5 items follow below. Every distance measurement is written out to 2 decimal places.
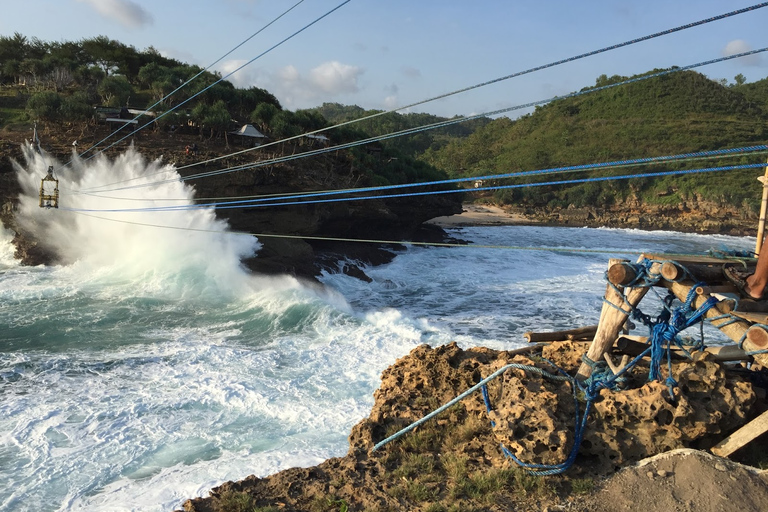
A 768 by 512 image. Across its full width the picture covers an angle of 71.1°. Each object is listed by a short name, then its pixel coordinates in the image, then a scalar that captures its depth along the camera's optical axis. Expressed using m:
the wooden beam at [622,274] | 4.50
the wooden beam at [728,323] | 4.16
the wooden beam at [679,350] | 5.02
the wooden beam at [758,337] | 4.07
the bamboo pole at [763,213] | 6.92
